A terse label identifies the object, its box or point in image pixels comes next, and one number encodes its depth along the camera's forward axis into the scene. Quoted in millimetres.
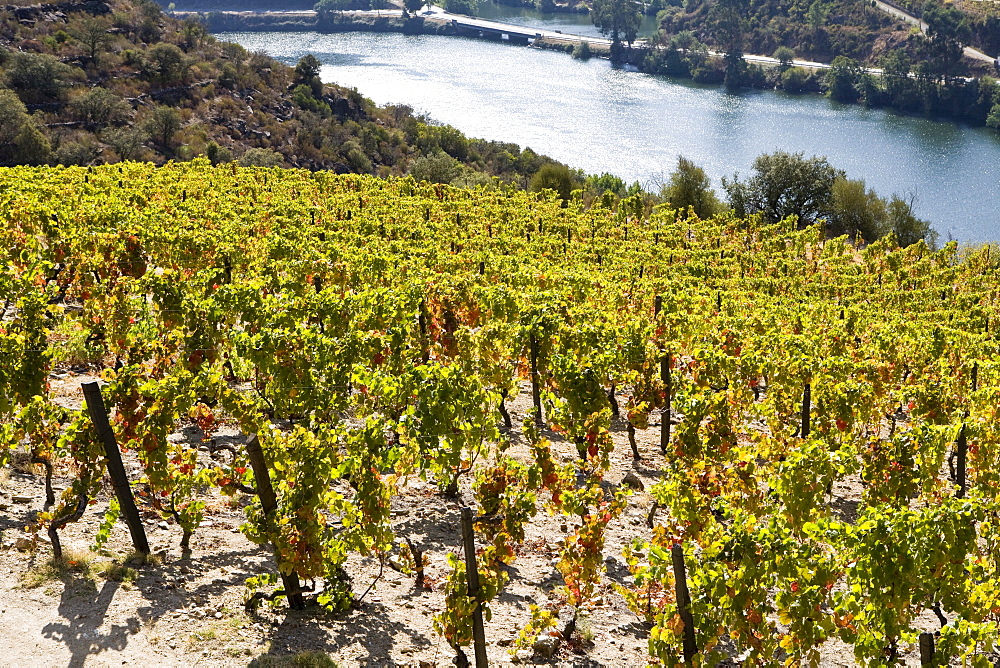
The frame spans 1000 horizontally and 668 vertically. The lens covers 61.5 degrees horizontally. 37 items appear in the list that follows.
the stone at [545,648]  9445
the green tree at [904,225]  59219
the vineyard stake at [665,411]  14891
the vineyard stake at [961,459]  13258
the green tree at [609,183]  74438
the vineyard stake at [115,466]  9172
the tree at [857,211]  59219
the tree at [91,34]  77625
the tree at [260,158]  61344
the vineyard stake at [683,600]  8172
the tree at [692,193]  59656
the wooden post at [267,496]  8797
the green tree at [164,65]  78062
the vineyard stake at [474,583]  8453
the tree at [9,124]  56375
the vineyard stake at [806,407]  14625
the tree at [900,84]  117188
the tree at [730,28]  138000
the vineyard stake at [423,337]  15430
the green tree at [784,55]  139362
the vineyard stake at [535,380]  15148
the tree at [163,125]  65938
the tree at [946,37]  126000
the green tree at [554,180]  63156
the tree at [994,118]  106688
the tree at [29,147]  55781
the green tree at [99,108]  66688
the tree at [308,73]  89938
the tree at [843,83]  123562
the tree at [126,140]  61156
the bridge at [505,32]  165688
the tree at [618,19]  159375
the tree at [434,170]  62266
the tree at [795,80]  130250
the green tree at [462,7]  190625
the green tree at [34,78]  67188
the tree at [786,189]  61531
